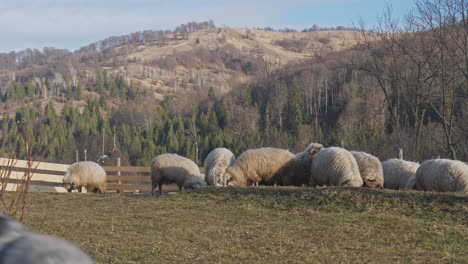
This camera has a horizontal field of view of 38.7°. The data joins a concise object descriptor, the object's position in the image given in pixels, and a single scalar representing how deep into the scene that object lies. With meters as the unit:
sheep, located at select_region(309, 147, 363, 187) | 16.28
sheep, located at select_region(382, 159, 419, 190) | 18.20
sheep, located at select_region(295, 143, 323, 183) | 19.03
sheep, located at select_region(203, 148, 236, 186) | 19.69
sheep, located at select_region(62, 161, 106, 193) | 22.77
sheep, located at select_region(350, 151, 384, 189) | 17.39
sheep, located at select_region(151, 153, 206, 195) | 20.59
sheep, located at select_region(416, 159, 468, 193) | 15.51
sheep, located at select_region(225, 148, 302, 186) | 18.80
